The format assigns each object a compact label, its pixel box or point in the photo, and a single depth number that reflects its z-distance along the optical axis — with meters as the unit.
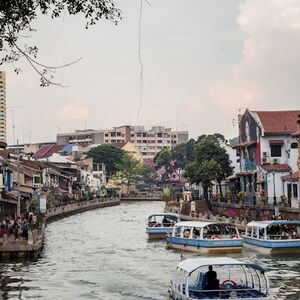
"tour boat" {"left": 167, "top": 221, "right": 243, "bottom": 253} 44.69
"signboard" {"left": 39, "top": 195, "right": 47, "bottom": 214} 83.43
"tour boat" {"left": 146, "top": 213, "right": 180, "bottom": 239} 58.25
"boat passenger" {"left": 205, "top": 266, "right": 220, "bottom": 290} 24.91
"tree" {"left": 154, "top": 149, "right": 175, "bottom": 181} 174.12
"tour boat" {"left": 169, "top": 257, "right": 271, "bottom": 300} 24.34
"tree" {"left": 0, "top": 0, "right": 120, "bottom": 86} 18.49
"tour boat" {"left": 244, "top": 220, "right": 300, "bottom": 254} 43.56
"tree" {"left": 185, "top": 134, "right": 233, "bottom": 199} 84.44
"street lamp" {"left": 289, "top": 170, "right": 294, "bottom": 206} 64.39
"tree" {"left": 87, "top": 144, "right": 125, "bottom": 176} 173.00
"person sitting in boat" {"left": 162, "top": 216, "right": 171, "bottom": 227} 59.81
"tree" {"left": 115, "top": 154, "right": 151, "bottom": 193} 165.50
